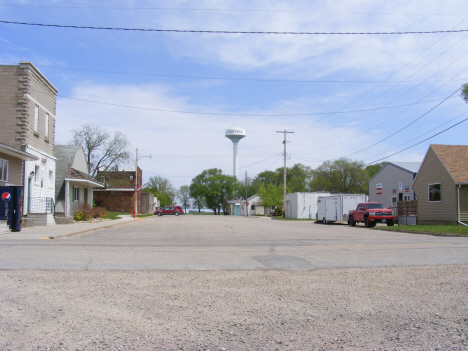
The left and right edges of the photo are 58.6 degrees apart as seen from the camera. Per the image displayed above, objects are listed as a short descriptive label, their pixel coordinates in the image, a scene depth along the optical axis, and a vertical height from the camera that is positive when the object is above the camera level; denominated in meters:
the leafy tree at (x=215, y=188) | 118.38 +3.61
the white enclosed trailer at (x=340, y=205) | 36.03 -0.36
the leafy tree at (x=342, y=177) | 80.11 +4.71
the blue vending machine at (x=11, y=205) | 18.83 -0.22
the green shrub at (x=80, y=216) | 31.94 -1.21
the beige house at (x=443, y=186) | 27.58 +1.12
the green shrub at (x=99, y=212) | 34.88 -1.02
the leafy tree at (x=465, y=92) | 33.73 +9.02
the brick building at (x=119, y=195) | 64.88 +0.85
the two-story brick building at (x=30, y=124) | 24.58 +4.61
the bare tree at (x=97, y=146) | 58.03 +7.19
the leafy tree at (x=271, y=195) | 79.36 +1.12
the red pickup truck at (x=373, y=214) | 29.69 -0.98
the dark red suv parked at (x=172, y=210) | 70.46 -1.61
